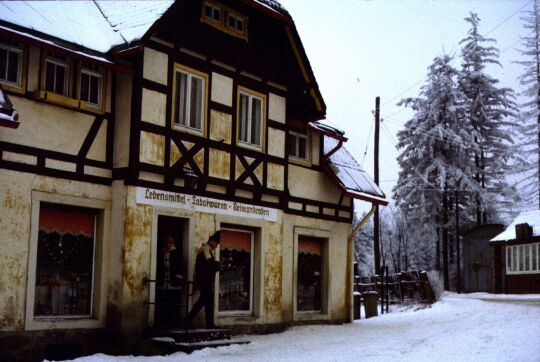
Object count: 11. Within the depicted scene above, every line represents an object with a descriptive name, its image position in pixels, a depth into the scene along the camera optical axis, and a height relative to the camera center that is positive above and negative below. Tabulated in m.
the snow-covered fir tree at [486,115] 48.41 +10.60
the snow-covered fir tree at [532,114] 45.94 +10.15
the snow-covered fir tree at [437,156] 46.38 +7.55
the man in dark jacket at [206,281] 15.02 -0.29
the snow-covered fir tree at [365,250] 86.62 +2.51
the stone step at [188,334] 14.07 -1.33
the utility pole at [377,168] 34.12 +5.01
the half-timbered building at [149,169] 12.99 +2.03
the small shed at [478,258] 40.78 +0.82
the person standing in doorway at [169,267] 15.18 -0.02
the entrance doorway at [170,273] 15.23 -0.14
